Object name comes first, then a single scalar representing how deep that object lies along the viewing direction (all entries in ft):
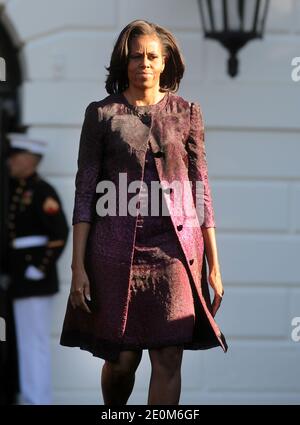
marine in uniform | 36.60
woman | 24.85
